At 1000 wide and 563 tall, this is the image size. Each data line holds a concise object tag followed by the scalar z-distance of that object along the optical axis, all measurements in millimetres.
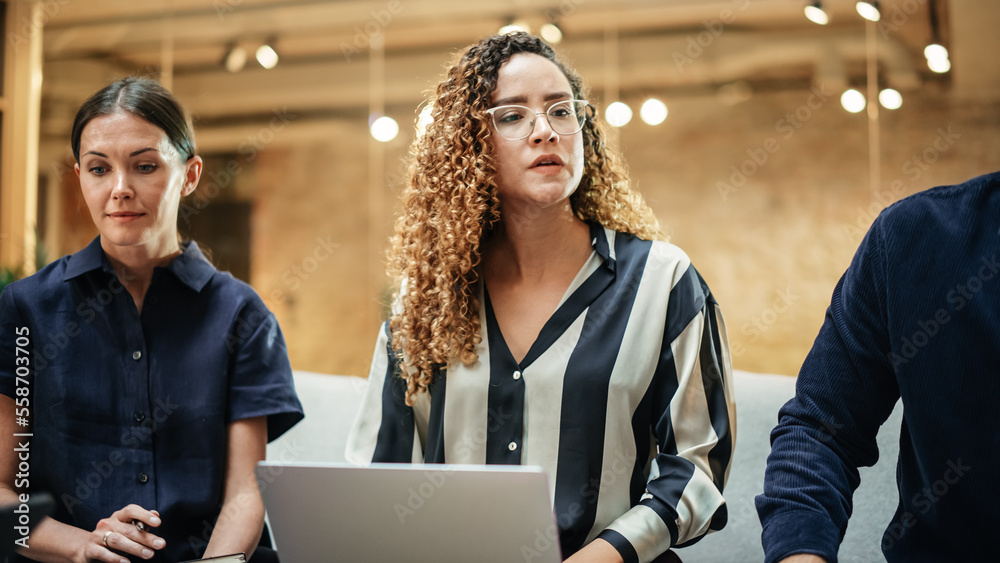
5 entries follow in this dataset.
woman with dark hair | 1633
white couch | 1870
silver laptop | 1125
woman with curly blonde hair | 1552
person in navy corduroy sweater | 1087
